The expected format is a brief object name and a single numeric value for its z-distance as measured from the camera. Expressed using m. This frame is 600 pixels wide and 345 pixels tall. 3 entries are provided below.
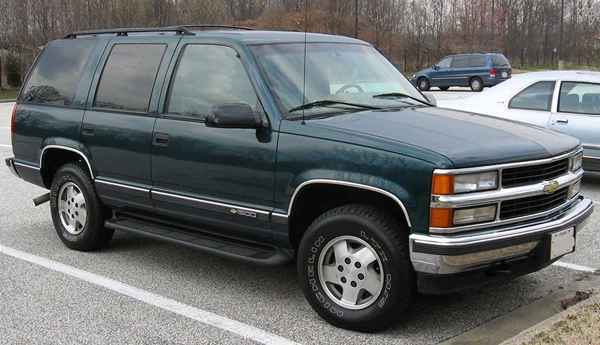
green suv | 4.01
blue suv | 30.64
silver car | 8.59
